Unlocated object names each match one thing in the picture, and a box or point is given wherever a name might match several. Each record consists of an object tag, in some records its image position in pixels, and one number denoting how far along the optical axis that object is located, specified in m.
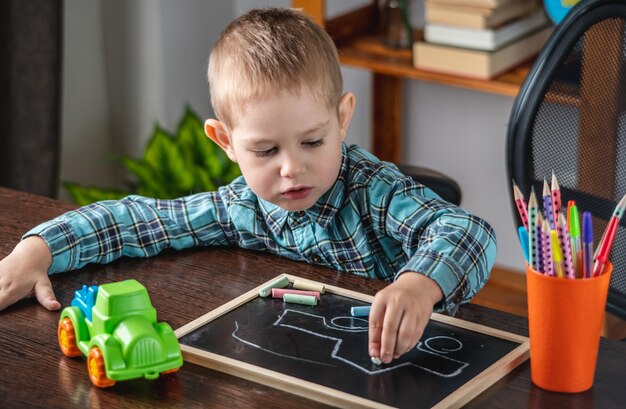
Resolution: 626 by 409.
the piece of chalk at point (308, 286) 1.56
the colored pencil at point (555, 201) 1.36
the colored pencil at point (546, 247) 1.33
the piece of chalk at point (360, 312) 1.50
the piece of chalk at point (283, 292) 1.54
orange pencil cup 1.34
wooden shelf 2.50
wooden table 1.37
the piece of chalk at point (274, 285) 1.55
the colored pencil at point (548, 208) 1.36
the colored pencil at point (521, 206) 1.37
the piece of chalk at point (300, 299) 1.53
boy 1.52
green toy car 1.38
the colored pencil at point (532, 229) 1.34
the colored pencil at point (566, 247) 1.34
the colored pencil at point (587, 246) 1.32
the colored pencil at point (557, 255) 1.33
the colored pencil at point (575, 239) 1.34
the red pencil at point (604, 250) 1.35
